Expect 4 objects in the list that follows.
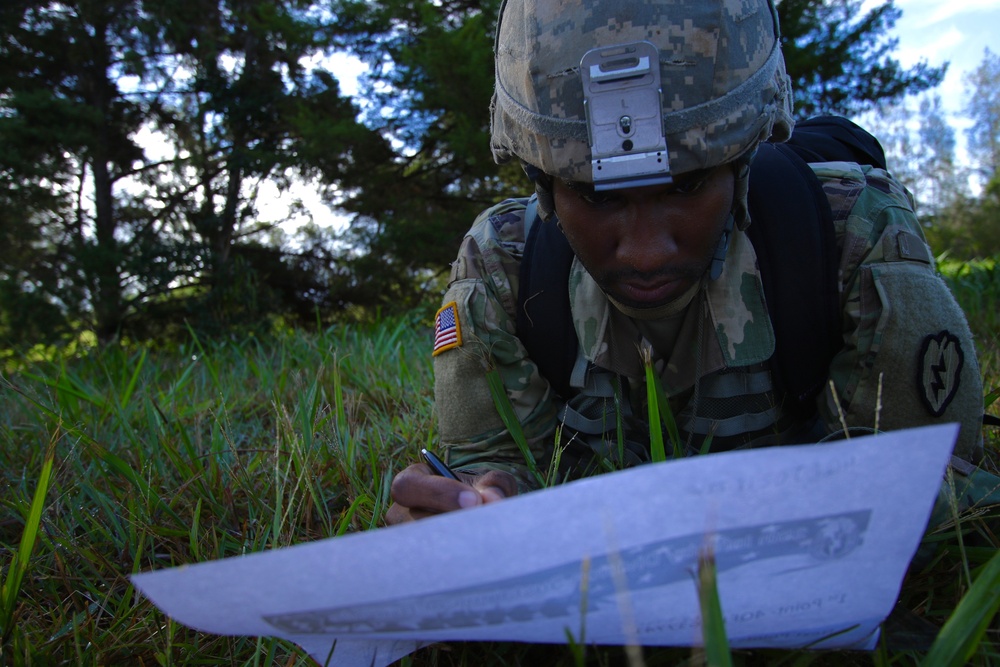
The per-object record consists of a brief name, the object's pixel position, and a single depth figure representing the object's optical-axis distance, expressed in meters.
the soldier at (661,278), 1.07
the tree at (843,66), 6.00
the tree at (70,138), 7.30
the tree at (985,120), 23.78
